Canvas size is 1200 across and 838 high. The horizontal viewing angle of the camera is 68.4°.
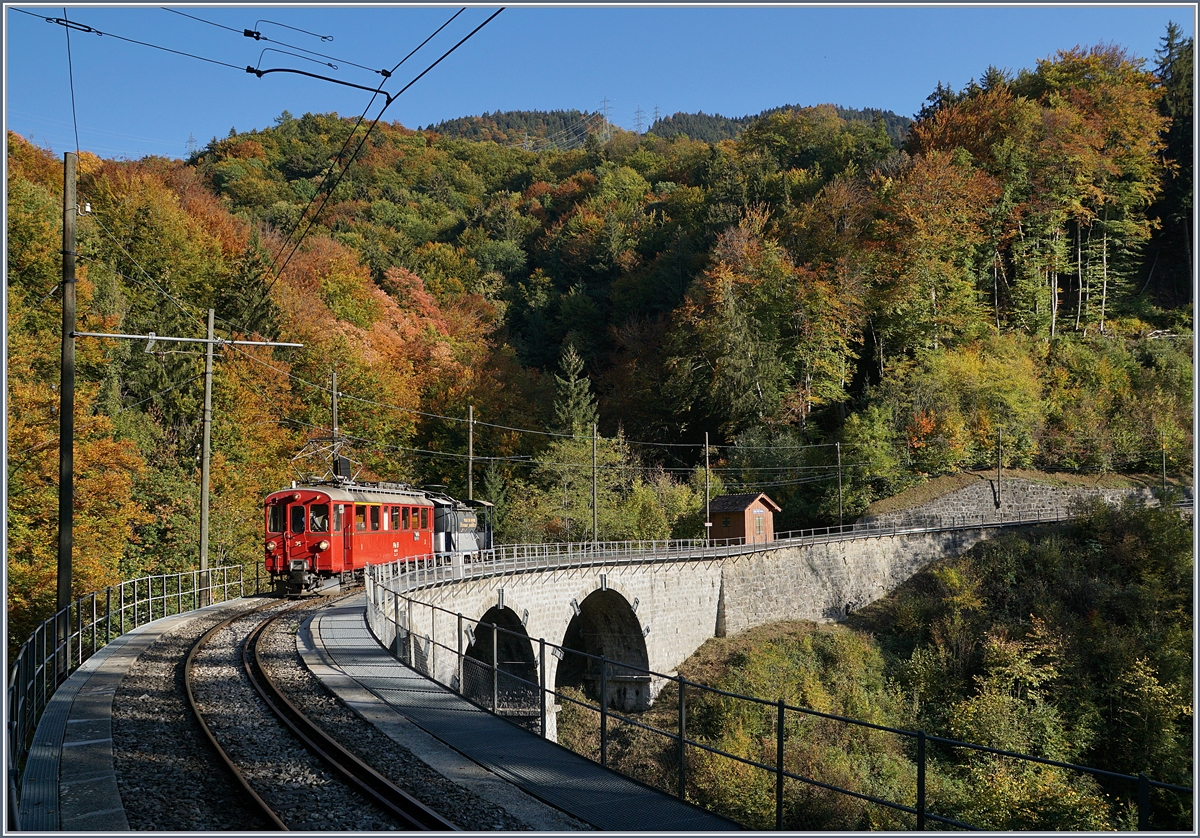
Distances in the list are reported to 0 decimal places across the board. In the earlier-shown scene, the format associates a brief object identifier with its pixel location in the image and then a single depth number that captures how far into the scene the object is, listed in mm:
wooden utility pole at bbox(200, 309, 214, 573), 23312
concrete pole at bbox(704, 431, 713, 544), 43625
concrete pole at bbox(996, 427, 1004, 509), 50025
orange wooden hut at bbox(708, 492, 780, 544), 44344
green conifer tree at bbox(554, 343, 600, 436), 55031
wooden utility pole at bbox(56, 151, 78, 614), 13875
